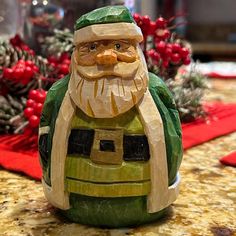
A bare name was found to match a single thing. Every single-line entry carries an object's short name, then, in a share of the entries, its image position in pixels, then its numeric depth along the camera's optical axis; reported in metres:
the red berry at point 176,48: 0.91
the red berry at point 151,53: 0.89
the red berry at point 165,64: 0.90
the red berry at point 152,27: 0.84
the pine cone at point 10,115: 0.88
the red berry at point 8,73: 0.85
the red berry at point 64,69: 0.90
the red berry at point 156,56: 0.89
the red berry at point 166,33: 0.89
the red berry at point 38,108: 0.79
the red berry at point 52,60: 0.96
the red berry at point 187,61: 0.93
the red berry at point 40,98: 0.80
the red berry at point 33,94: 0.81
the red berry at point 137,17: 0.82
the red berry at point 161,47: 0.89
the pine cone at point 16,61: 0.90
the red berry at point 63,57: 0.96
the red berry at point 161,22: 0.86
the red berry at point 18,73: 0.85
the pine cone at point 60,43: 1.01
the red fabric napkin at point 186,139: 0.71
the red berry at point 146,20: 0.83
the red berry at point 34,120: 0.79
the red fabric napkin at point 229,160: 0.72
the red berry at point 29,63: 0.87
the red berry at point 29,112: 0.80
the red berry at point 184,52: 0.91
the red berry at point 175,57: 0.90
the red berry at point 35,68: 0.88
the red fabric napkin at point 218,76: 1.61
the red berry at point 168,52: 0.90
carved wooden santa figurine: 0.47
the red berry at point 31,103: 0.81
